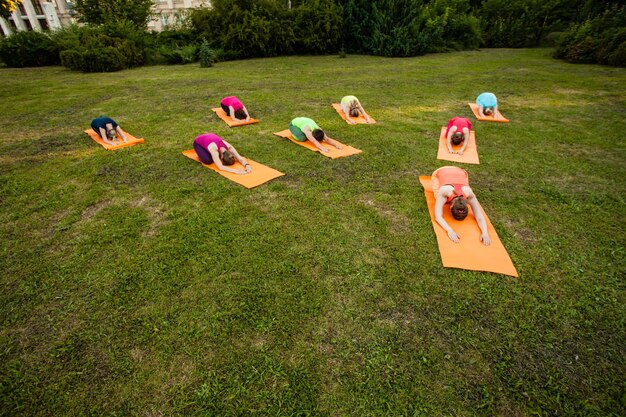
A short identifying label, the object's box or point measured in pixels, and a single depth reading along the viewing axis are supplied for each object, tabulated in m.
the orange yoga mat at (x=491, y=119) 6.74
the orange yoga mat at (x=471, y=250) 2.96
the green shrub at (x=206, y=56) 13.95
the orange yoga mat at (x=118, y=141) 5.42
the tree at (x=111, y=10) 15.62
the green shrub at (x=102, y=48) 12.80
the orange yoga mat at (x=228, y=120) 6.60
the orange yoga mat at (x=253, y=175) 4.37
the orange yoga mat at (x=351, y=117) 6.73
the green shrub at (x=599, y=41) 11.74
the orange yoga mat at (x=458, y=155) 5.02
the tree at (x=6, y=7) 13.67
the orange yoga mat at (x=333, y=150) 5.16
